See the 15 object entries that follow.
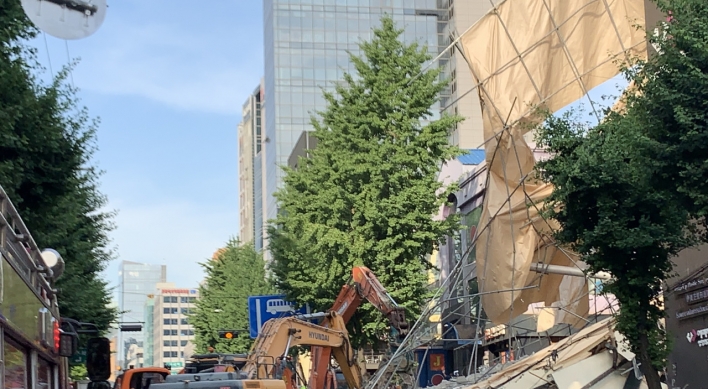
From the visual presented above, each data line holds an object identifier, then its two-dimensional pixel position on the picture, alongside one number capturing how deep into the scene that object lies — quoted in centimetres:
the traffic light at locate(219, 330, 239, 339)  2598
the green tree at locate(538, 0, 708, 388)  1080
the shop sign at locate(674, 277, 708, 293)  1616
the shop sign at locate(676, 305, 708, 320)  1618
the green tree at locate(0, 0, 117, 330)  1378
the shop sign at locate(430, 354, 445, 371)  4516
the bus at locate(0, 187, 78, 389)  620
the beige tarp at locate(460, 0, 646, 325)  2123
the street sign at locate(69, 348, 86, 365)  1475
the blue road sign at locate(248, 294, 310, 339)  2808
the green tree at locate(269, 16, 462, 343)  2725
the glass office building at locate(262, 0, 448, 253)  8338
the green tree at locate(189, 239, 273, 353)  5434
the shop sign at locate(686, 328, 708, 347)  1622
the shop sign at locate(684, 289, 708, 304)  1609
